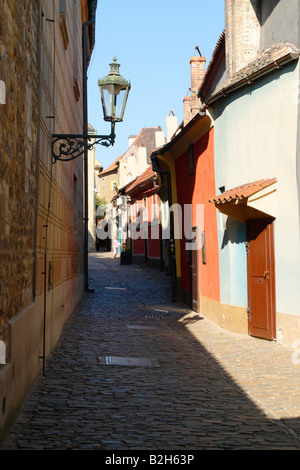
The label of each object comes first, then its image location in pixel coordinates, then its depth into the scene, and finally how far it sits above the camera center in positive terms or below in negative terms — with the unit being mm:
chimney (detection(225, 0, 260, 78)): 12094 +4564
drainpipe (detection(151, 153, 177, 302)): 17323 +501
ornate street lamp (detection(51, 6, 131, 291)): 9117 +2482
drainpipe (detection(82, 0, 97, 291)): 17469 +4842
